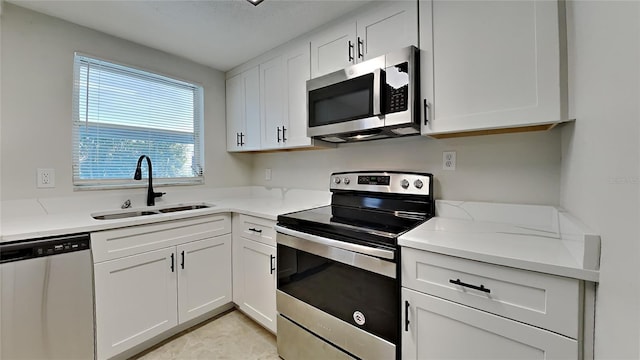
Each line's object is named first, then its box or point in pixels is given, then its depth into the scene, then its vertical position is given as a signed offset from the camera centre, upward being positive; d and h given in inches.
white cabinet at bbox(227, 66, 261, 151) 94.2 +26.5
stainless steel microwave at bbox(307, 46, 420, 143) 53.9 +18.5
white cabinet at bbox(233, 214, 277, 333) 68.8 -25.7
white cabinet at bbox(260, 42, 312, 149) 77.3 +26.0
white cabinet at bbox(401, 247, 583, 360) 31.3 -18.6
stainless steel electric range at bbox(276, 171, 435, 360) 45.3 -18.3
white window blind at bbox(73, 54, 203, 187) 75.8 +18.6
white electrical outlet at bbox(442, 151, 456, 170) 61.4 +4.2
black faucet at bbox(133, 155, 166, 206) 80.6 +0.6
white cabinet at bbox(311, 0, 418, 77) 55.7 +34.4
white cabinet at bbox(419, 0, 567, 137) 40.8 +20.0
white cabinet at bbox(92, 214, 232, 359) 58.9 -26.8
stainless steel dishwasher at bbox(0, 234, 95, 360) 47.3 -23.2
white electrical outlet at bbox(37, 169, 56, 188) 67.9 +0.8
